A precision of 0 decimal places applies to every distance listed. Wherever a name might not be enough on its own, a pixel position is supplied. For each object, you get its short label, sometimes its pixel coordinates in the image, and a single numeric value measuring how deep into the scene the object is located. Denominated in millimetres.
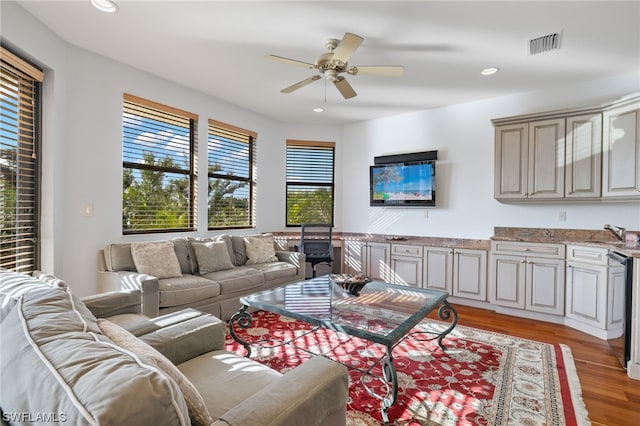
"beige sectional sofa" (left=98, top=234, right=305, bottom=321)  2865
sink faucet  3310
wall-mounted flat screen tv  4672
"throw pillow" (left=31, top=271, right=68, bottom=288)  1584
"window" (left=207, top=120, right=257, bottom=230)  4504
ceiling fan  2379
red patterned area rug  1885
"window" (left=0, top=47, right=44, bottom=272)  2389
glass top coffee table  1855
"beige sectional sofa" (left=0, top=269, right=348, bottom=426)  634
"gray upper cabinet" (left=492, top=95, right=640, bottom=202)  3193
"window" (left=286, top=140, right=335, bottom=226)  5629
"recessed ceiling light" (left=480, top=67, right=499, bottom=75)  3334
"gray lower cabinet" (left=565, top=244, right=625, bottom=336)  3031
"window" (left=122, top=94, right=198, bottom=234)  3553
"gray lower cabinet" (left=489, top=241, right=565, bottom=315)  3490
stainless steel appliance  2410
